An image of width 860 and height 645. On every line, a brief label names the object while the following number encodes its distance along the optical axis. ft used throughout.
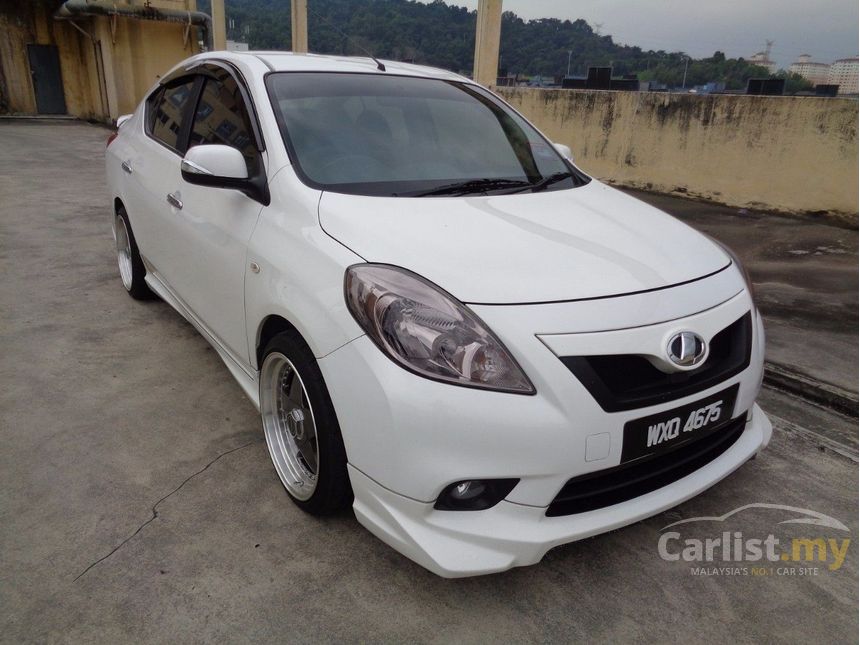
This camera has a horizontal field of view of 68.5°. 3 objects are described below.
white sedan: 5.70
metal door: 62.18
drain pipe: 47.98
